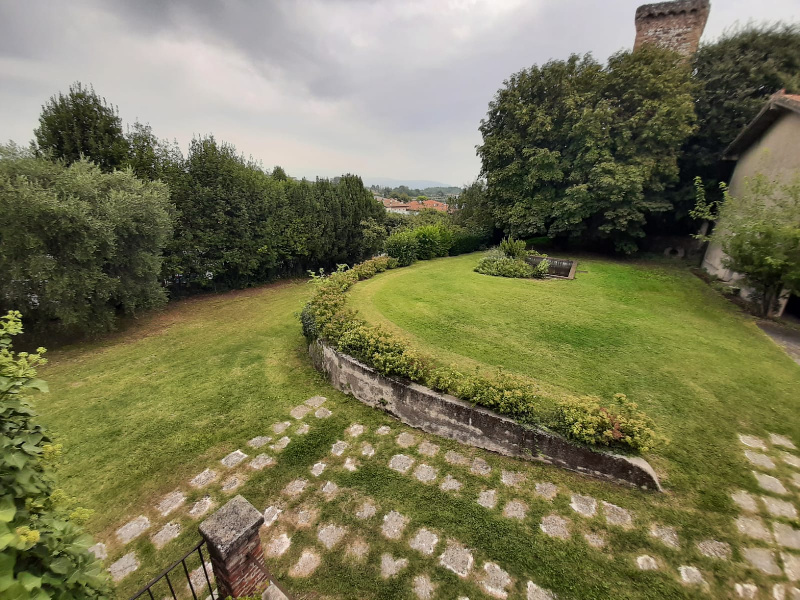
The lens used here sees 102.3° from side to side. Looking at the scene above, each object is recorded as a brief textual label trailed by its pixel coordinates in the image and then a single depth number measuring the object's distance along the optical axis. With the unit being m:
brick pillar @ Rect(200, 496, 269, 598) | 2.58
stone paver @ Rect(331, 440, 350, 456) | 5.08
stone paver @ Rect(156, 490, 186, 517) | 4.21
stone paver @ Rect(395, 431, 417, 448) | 5.15
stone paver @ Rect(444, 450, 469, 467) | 4.70
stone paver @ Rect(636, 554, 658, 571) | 3.24
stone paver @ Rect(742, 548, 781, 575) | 3.13
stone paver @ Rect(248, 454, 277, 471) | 4.86
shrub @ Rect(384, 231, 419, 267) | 14.33
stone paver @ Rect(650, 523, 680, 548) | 3.43
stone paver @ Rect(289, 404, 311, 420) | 6.01
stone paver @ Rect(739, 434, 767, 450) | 4.50
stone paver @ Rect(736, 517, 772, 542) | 3.43
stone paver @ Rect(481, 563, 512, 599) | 3.16
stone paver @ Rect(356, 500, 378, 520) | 4.01
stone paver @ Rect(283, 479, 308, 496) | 4.39
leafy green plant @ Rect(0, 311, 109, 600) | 1.58
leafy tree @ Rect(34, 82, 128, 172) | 10.41
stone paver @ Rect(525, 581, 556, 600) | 3.10
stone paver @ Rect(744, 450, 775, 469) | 4.23
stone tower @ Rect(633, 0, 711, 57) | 14.75
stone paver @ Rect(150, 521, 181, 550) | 3.80
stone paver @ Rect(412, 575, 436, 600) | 3.16
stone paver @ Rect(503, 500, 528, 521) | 3.87
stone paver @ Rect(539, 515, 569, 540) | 3.62
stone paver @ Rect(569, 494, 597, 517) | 3.82
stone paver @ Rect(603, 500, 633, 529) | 3.66
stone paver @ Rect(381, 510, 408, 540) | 3.76
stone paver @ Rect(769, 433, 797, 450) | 4.51
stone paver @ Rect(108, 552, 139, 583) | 3.46
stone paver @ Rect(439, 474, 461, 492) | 4.29
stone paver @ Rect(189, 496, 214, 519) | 4.14
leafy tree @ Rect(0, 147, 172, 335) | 7.79
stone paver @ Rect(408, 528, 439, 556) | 3.58
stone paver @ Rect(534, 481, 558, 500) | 4.07
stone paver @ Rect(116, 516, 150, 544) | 3.88
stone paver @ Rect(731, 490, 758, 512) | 3.71
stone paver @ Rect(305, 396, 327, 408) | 6.33
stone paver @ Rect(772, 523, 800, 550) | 3.33
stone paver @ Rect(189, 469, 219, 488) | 4.60
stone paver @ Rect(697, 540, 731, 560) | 3.28
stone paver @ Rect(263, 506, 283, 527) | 3.97
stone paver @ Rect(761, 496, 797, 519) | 3.63
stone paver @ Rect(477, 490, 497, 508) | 4.03
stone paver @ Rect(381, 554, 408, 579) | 3.37
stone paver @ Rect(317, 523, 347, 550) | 3.72
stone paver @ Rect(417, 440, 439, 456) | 4.94
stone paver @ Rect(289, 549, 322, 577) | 3.42
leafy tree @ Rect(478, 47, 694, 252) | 12.57
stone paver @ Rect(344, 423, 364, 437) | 5.47
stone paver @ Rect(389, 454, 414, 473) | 4.68
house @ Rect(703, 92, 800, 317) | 8.71
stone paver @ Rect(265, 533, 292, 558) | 3.62
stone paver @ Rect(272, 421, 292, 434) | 5.61
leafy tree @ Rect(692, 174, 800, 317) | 7.12
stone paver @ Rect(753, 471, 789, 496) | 3.90
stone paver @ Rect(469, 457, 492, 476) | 4.51
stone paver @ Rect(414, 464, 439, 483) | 4.48
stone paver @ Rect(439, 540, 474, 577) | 3.36
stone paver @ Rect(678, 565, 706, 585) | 3.09
